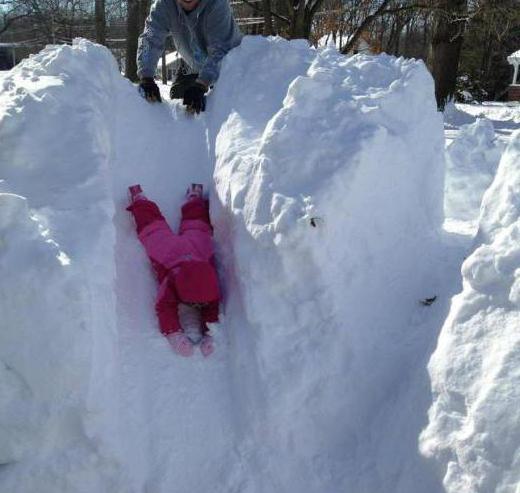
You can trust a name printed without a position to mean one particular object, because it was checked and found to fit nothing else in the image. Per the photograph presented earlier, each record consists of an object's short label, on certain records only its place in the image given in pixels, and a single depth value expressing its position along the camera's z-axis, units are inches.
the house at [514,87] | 962.1
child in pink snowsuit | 119.5
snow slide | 90.0
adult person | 194.4
